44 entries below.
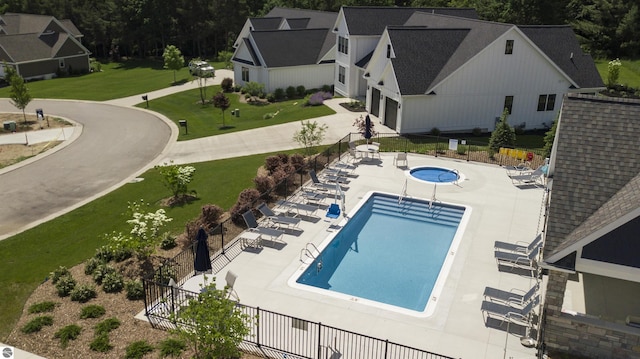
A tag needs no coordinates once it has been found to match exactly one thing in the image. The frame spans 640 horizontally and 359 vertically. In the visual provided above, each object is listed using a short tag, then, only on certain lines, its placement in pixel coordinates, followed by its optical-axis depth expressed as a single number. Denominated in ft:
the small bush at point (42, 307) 57.03
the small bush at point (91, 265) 65.05
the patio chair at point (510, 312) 53.52
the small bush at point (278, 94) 175.28
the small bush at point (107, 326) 52.65
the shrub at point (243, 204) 76.78
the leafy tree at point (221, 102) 146.20
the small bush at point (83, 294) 58.54
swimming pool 61.82
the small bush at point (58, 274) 62.72
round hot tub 96.12
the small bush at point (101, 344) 50.26
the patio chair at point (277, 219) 74.51
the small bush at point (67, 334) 51.54
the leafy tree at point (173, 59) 199.82
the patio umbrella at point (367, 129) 111.55
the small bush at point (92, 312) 55.57
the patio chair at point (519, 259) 64.49
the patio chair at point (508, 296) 55.01
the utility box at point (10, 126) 141.79
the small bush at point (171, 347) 49.62
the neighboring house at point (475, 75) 125.80
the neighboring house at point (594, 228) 46.26
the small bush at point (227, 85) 187.93
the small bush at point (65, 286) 59.99
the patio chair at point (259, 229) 71.26
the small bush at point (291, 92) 178.40
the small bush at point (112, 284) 60.54
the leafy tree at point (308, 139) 109.50
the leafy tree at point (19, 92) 142.51
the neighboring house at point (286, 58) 178.70
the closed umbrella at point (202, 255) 59.47
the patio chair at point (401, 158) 100.94
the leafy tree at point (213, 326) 42.78
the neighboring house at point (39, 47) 225.35
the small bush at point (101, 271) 62.54
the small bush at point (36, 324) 53.42
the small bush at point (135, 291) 58.80
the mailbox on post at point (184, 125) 139.74
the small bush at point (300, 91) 180.24
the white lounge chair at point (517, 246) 65.82
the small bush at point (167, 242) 71.41
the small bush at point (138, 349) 49.29
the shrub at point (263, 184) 85.92
